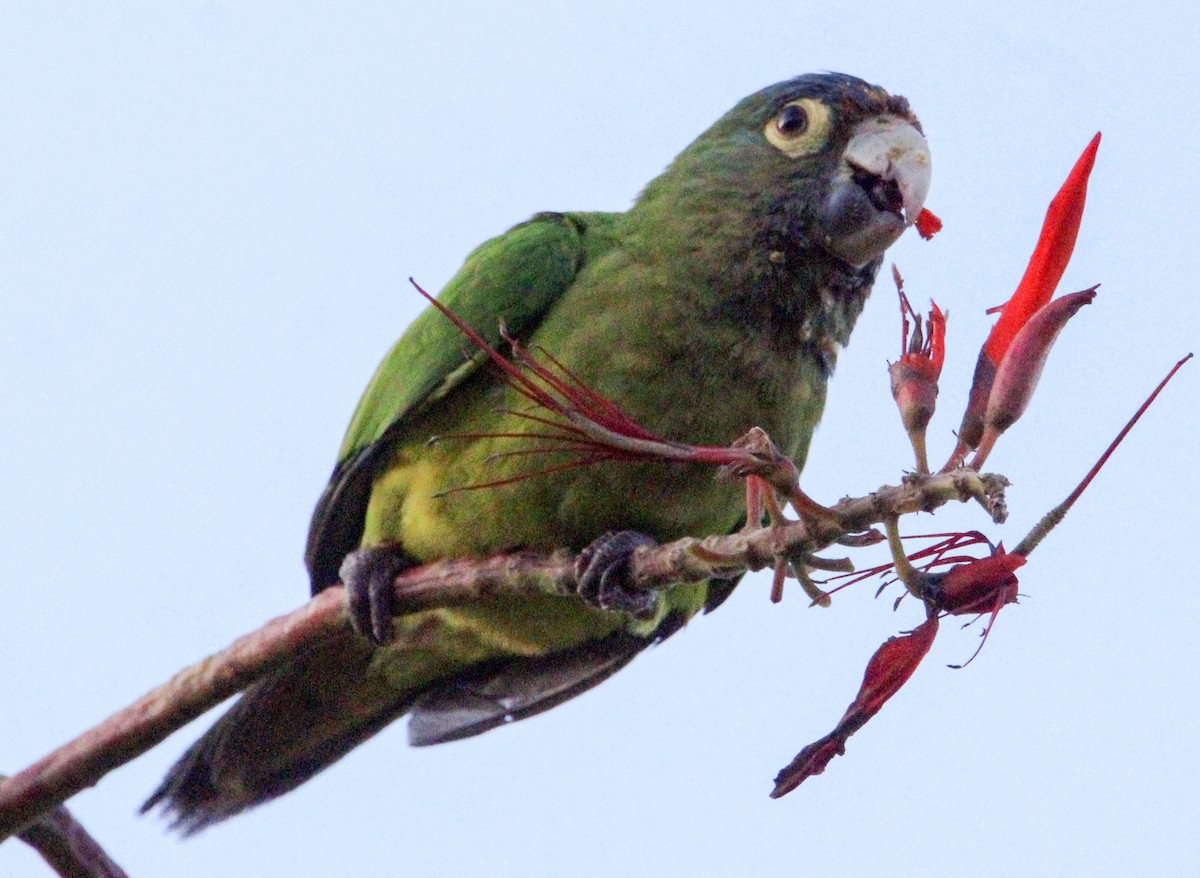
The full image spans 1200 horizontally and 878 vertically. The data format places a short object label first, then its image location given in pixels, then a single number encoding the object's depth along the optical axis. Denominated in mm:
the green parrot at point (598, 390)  7539
